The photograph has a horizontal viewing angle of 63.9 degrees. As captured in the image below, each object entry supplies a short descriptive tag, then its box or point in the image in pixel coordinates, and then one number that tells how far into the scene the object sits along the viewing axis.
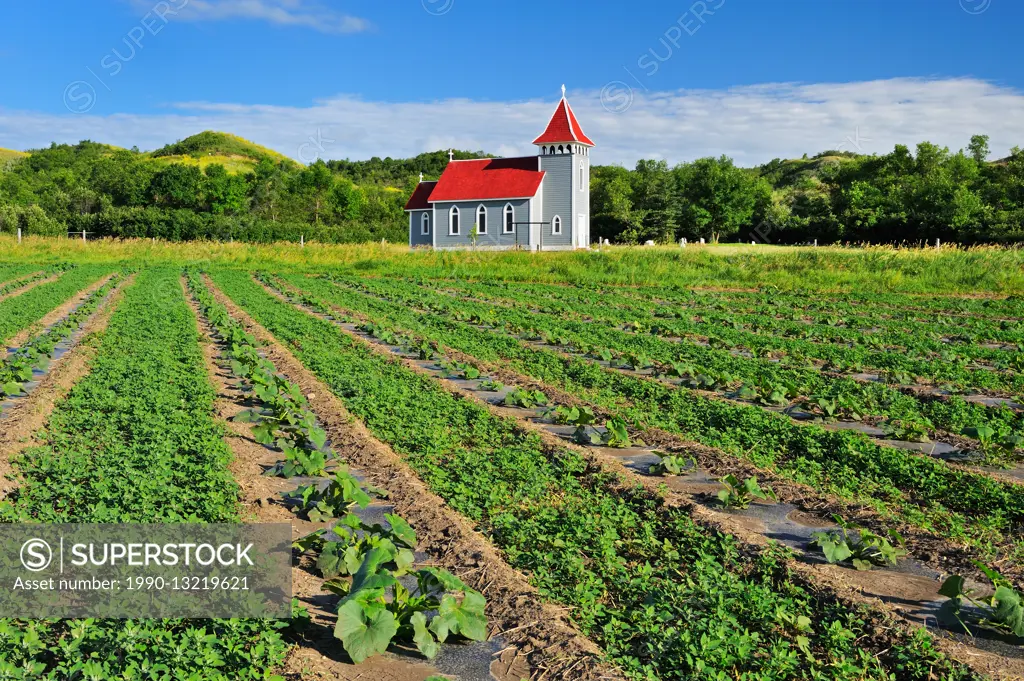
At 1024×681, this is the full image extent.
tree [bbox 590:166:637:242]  68.56
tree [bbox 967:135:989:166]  73.06
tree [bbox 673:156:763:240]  71.62
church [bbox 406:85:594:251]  55.34
